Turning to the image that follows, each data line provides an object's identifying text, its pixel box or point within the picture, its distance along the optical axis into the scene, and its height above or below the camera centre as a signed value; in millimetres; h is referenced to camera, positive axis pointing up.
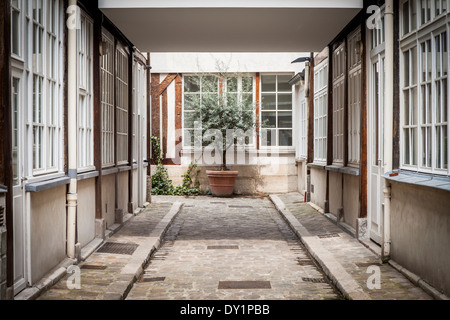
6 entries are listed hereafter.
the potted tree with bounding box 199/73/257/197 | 16453 +930
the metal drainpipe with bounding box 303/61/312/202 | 14148 +1504
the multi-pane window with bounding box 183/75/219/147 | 17030 +2059
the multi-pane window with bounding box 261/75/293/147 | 18031 +1541
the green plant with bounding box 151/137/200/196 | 17217 -796
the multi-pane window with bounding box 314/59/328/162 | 12305 +1088
